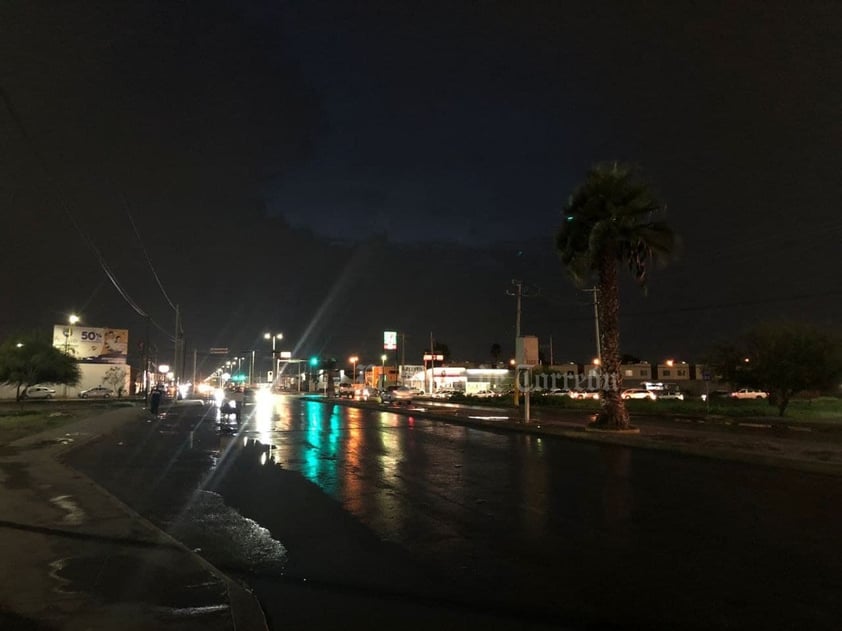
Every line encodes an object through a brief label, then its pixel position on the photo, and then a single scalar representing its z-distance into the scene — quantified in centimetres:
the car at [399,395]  6194
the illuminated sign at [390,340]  9738
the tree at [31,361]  5291
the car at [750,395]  7249
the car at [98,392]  8556
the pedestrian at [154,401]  3988
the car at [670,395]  6662
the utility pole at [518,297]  4841
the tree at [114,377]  9775
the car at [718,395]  6625
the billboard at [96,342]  10056
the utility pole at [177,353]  6074
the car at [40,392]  7711
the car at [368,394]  7602
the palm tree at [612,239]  2745
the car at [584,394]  6519
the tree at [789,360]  3944
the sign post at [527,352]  3478
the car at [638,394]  6446
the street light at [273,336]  7504
